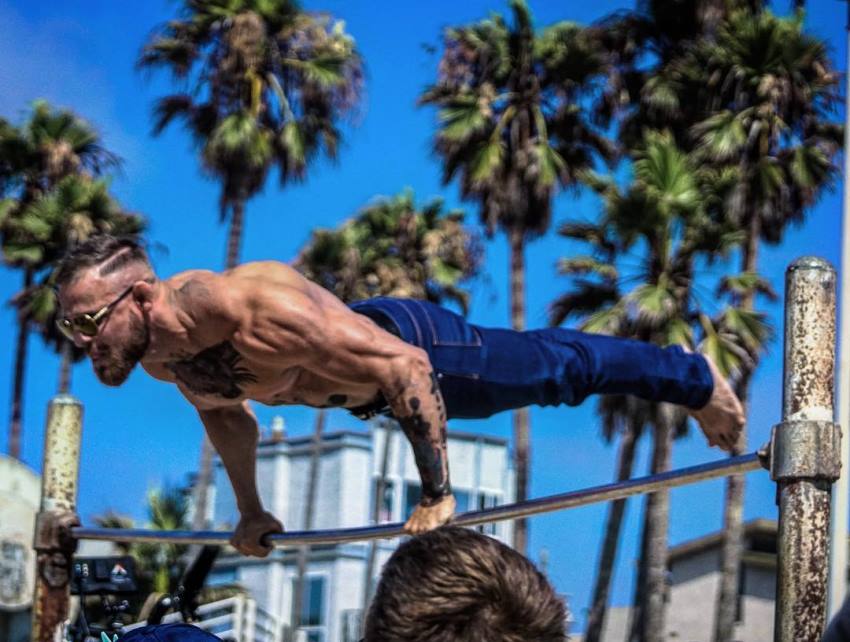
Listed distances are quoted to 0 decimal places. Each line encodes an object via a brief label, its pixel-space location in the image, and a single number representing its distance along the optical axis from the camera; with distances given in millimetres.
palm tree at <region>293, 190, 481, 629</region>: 28359
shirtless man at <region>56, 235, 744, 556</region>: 3846
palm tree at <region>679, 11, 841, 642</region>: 22156
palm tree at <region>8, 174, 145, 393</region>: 27219
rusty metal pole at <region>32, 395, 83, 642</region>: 5645
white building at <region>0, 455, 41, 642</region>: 10086
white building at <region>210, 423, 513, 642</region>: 37750
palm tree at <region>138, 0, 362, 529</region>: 25406
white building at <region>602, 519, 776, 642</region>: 32156
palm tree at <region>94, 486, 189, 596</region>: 25352
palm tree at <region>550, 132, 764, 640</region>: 19594
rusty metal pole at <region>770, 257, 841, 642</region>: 3016
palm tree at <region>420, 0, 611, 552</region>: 24844
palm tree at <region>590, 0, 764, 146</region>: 24219
